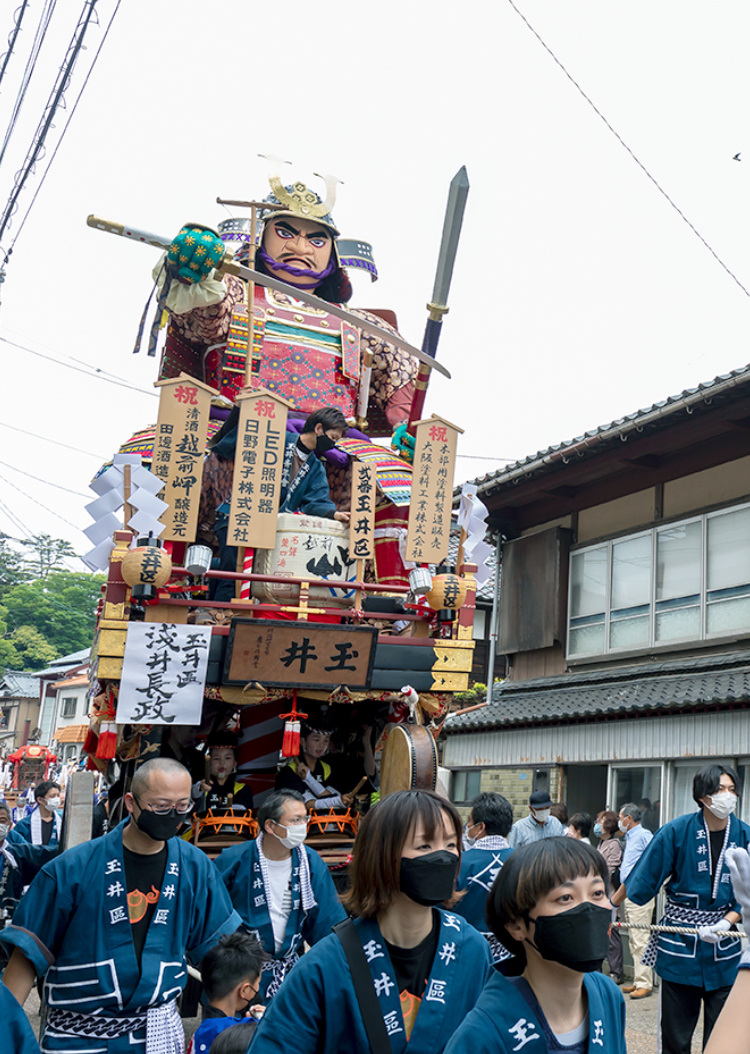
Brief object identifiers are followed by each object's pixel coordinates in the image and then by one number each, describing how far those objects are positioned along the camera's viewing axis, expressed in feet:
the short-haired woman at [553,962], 6.53
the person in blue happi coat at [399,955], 7.38
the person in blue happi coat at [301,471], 26.43
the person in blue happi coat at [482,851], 15.71
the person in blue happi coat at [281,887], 14.73
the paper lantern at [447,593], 23.71
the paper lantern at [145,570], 21.36
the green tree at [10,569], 197.98
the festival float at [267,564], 22.09
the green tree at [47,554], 217.15
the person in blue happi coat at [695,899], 16.67
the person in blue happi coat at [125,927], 10.53
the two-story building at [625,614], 33.53
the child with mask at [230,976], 12.21
